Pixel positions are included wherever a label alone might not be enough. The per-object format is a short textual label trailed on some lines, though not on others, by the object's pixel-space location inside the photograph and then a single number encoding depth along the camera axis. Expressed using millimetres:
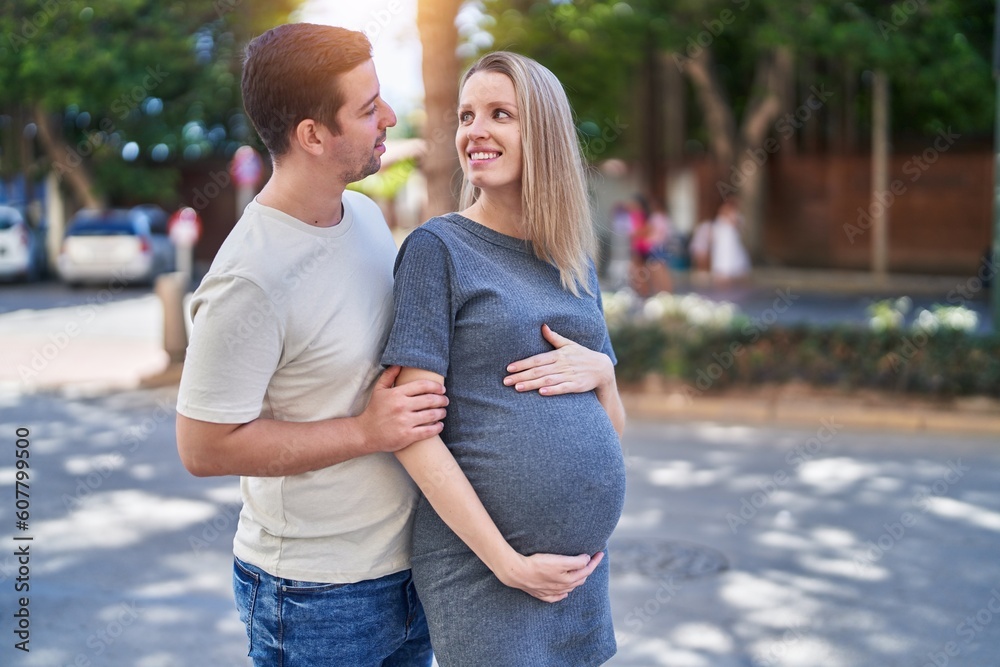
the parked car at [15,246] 22766
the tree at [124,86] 22266
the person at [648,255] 16203
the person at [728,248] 19234
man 1969
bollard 11469
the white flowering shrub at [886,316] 9578
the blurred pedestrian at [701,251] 22281
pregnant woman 2066
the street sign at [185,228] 20031
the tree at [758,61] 18219
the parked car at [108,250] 21938
